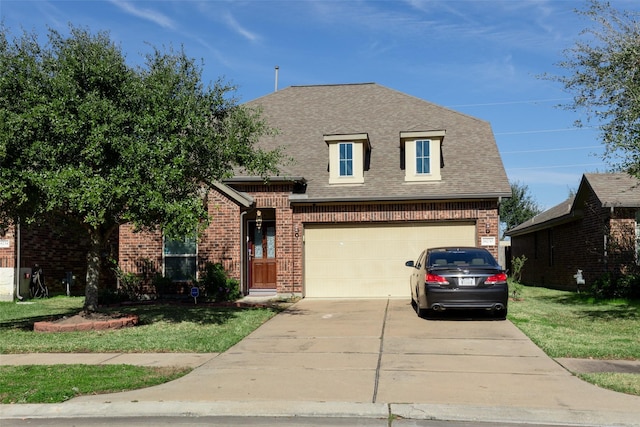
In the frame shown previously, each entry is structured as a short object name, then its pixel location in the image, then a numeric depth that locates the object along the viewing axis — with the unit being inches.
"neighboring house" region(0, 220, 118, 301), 709.3
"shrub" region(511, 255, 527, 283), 690.8
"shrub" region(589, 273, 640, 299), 676.1
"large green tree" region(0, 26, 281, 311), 404.5
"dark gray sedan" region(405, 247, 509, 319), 470.9
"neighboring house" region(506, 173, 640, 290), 712.4
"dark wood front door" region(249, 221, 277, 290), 740.6
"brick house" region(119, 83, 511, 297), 681.0
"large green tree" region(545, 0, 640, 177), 466.9
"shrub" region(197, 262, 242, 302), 655.8
